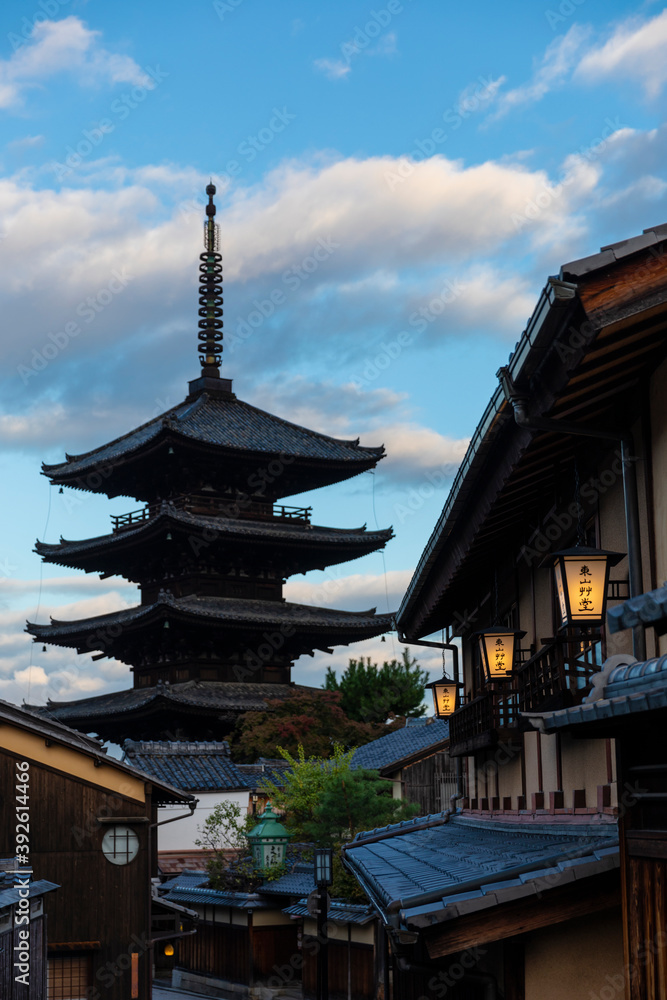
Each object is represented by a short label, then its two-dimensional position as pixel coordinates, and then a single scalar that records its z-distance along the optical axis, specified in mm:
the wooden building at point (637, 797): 5242
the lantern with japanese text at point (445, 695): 17625
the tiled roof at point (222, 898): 28094
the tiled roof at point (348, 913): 23228
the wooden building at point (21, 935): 11719
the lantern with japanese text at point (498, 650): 11148
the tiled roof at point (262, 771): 36188
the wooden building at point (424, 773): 34094
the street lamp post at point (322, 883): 20172
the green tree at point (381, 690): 56500
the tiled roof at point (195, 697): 40894
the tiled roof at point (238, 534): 41438
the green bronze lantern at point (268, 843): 29266
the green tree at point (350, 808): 26891
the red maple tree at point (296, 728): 39562
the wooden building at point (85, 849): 23250
